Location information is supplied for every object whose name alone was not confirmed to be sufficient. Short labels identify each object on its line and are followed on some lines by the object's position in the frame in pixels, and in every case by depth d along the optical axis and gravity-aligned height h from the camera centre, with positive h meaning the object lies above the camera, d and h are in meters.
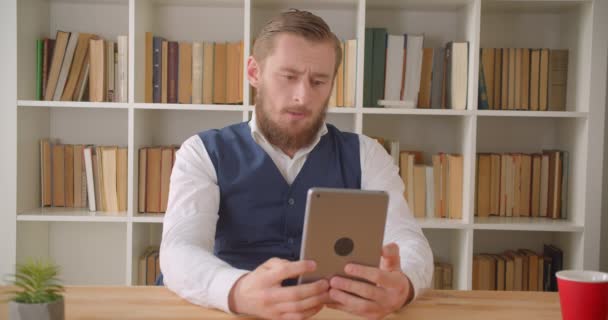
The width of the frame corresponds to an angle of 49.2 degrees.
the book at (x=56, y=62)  2.71 +0.24
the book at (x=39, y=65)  2.73 +0.23
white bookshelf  2.64 +0.03
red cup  0.96 -0.24
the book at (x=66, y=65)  2.72 +0.23
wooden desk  1.15 -0.33
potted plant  0.89 -0.24
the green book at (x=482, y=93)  2.74 +0.15
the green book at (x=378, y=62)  2.71 +0.27
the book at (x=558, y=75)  2.84 +0.24
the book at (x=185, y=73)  2.76 +0.21
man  1.59 -0.11
